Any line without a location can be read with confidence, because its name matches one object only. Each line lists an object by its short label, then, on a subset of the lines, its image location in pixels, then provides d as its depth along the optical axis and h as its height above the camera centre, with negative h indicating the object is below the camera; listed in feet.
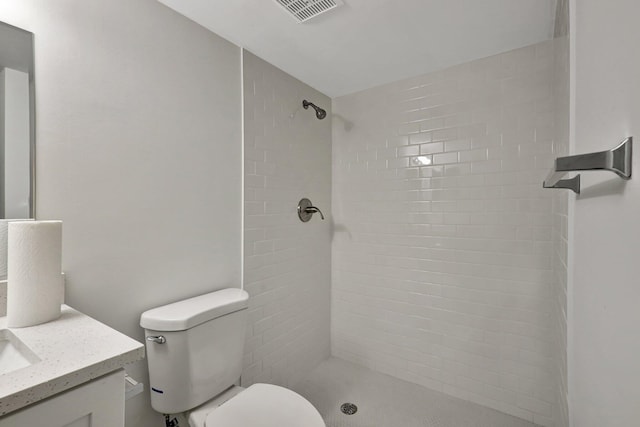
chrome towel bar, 1.42 +0.26
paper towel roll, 2.79 -0.61
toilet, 3.95 -2.36
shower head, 6.91 +2.32
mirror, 3.10 +0.91
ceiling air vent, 4.43 +3.07
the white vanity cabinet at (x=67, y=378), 1.90 -1.16
